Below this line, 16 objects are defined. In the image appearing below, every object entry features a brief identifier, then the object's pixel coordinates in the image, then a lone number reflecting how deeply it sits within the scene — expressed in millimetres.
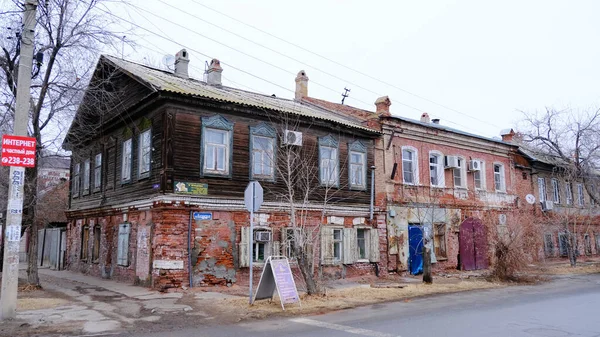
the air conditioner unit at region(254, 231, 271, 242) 16531
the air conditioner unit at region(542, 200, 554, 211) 28469
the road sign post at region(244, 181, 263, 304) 11312
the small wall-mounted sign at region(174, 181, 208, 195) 14920
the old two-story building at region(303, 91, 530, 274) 20578
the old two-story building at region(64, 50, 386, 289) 15023
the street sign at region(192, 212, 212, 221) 15156
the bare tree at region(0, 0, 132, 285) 13977
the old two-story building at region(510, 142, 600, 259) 27766
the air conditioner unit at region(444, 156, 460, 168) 22766
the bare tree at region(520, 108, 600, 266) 25547
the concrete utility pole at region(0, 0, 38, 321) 9438
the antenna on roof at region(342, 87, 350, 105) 29891
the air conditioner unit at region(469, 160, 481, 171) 23906
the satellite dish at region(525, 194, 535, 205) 27312
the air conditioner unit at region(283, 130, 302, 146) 17377
